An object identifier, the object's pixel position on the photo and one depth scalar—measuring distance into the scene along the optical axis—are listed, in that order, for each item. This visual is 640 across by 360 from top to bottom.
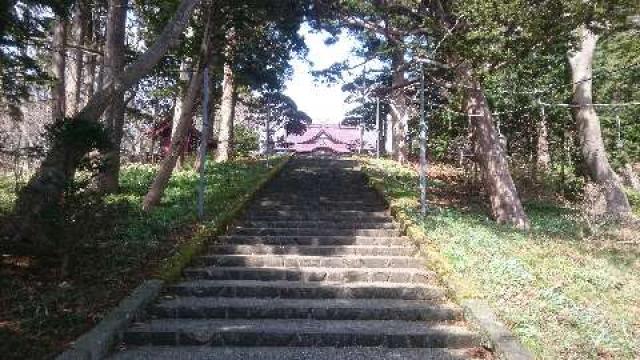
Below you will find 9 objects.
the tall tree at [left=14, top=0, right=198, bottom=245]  6.64
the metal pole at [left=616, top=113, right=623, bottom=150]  22.02
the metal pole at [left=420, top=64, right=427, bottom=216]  11.37
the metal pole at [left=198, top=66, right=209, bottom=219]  10.49
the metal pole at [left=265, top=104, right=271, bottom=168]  18.59
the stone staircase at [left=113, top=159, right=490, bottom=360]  6.21
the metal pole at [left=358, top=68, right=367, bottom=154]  34.63
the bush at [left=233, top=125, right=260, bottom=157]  30.26
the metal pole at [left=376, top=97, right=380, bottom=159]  26.29
